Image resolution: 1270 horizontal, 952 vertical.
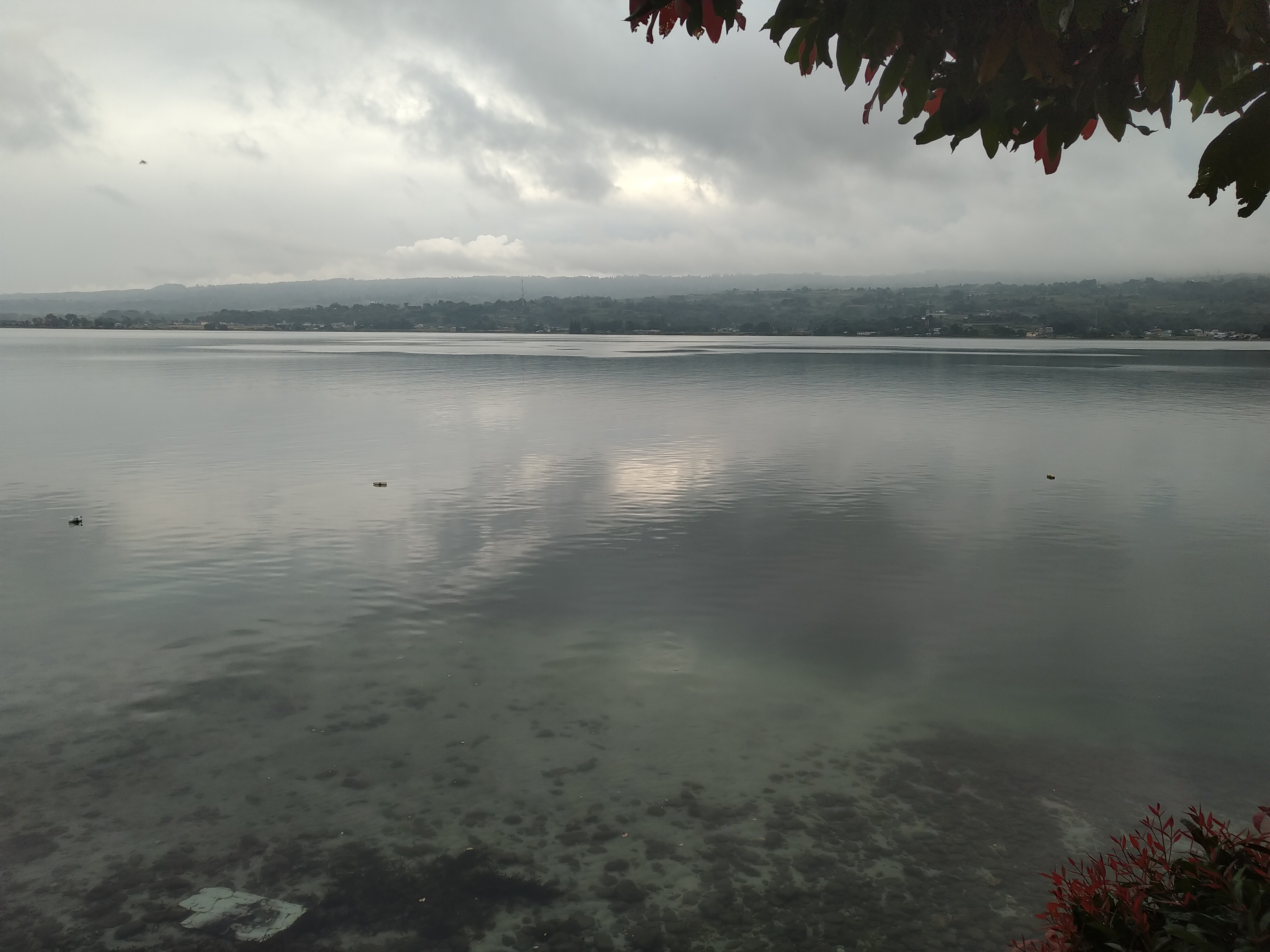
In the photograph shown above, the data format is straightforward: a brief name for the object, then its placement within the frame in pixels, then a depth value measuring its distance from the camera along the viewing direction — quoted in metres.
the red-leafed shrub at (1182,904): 2.99
